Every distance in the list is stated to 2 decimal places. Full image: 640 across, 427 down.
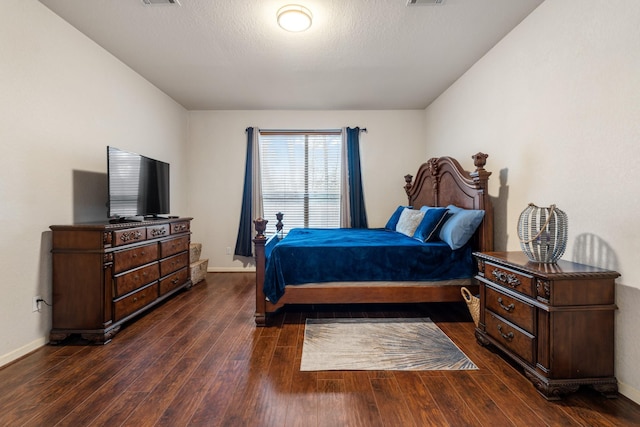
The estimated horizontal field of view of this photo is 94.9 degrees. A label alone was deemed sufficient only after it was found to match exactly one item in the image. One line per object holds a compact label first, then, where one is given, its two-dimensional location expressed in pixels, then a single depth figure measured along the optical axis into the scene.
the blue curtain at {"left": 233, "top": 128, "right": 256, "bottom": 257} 4.73
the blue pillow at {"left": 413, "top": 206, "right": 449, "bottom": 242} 2.94
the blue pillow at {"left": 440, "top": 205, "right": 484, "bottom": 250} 2.68
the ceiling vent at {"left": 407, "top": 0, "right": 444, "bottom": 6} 2.21
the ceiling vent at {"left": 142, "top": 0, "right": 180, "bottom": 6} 2.22
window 4.86
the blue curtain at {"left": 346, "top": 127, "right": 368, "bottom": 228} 4.76
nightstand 1.62
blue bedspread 2.67
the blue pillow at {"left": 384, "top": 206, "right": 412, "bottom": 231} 4.13
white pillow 3.38
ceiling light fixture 2.26
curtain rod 4.81
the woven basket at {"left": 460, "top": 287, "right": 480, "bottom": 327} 2.46
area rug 2.00
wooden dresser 2.32
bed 2.67
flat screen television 2.68
